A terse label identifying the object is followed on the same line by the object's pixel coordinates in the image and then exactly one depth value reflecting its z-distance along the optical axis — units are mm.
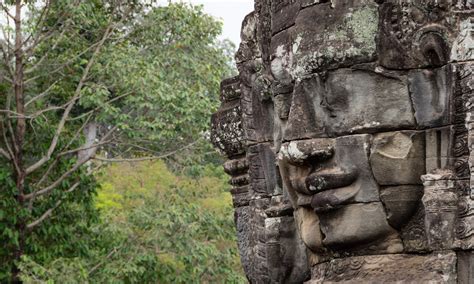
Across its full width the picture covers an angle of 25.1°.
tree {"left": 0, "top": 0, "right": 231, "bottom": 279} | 13906
